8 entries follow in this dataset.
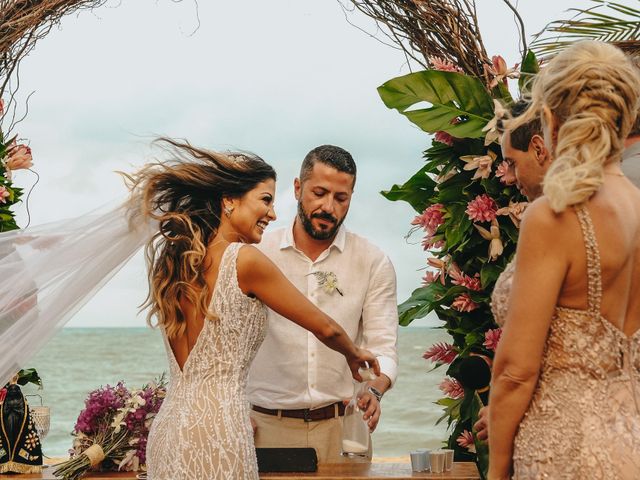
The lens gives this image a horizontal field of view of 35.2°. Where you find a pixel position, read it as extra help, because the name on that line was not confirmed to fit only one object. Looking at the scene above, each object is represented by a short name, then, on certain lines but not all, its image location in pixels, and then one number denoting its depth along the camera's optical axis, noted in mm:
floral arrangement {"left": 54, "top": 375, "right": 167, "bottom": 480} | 4824
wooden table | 4461
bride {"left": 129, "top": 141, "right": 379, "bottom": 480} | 3805
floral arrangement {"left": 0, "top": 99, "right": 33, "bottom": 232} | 6109
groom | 5176
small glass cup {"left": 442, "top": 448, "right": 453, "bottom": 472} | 4586
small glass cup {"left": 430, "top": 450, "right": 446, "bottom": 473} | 4578
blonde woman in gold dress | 2742
